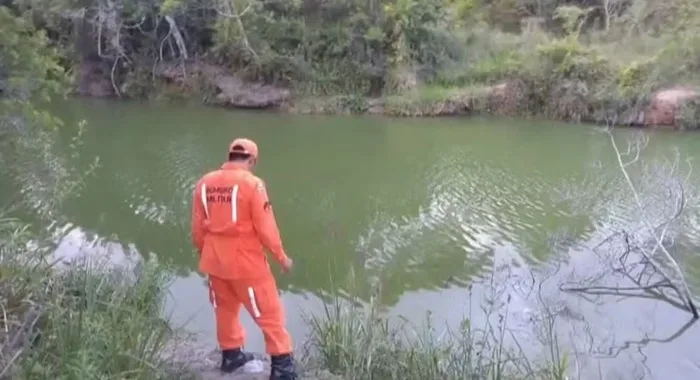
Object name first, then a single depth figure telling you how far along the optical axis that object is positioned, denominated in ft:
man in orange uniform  12.77
